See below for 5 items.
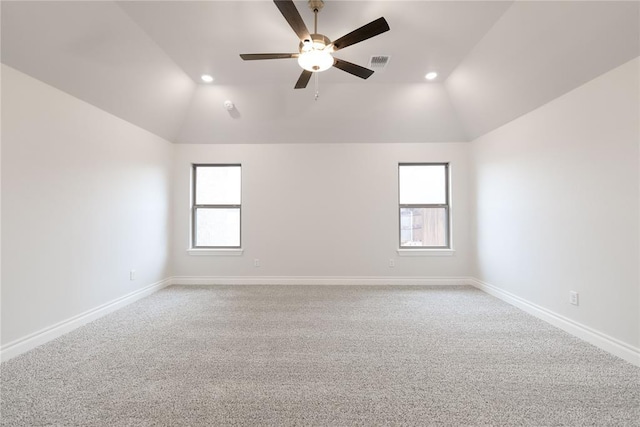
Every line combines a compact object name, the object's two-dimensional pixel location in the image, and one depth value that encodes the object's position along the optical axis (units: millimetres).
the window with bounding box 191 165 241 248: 4344
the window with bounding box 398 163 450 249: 4277
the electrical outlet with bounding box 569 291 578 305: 2424
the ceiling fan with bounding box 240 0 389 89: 1735
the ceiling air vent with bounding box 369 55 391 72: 2817
